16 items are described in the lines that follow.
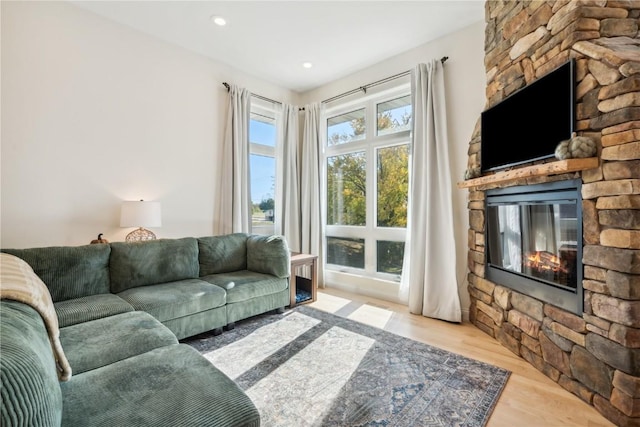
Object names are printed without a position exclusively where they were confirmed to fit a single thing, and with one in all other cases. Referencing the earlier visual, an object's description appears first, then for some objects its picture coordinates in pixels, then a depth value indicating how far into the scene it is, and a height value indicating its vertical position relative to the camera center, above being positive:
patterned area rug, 1.57 -1.02
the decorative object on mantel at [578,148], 1.66 +0.42
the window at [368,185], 3.54 +0.46
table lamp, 2.65 +0.03
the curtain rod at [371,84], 3.26 +1.65
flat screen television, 1.84 +0.72
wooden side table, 3.23 -0.76
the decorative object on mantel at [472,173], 2.62 +0.43
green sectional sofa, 0.81 -0.61
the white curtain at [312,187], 4.09 +0.46
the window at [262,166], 4.04 +0.74
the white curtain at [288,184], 4.18 +0.50
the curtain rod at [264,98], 3.71 +1.64
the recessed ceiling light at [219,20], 2.78 +1.90
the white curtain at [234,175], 3.60 +0.54
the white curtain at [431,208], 2.91 +0.13
